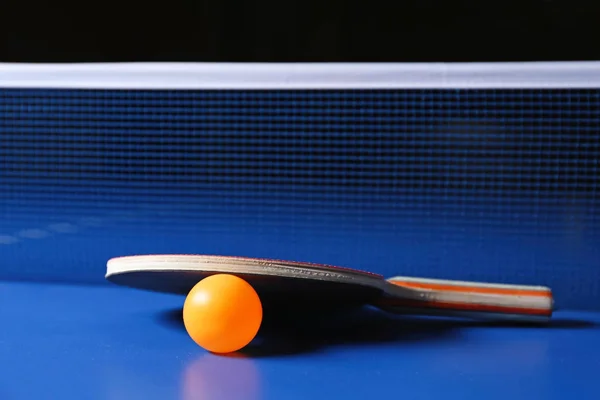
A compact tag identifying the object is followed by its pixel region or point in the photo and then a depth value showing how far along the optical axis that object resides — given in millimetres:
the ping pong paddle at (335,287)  954
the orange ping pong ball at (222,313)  936
